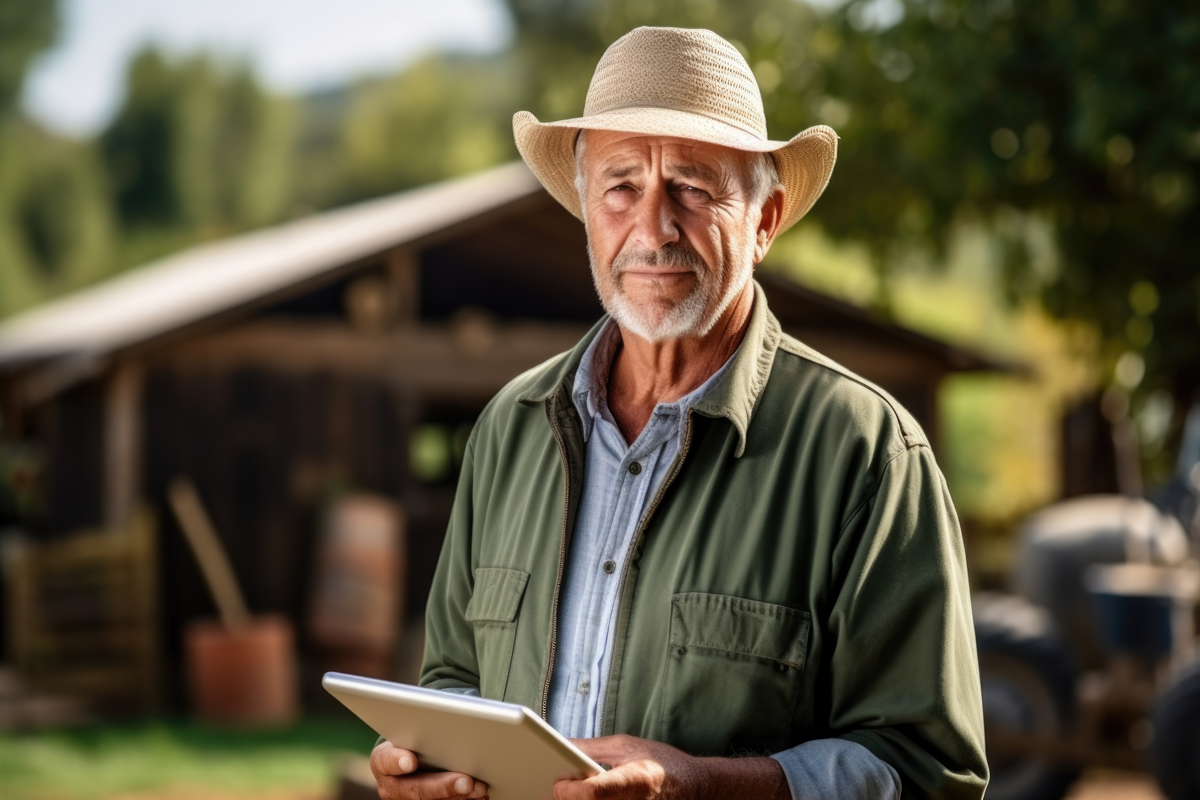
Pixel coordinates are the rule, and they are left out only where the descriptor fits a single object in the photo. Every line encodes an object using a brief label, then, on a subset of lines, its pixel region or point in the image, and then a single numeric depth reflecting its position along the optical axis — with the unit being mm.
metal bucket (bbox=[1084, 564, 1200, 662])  8039
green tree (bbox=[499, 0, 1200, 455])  7504
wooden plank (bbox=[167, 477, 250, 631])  12414
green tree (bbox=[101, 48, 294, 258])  47562
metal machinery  7234
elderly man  2264
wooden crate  11883
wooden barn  12484
